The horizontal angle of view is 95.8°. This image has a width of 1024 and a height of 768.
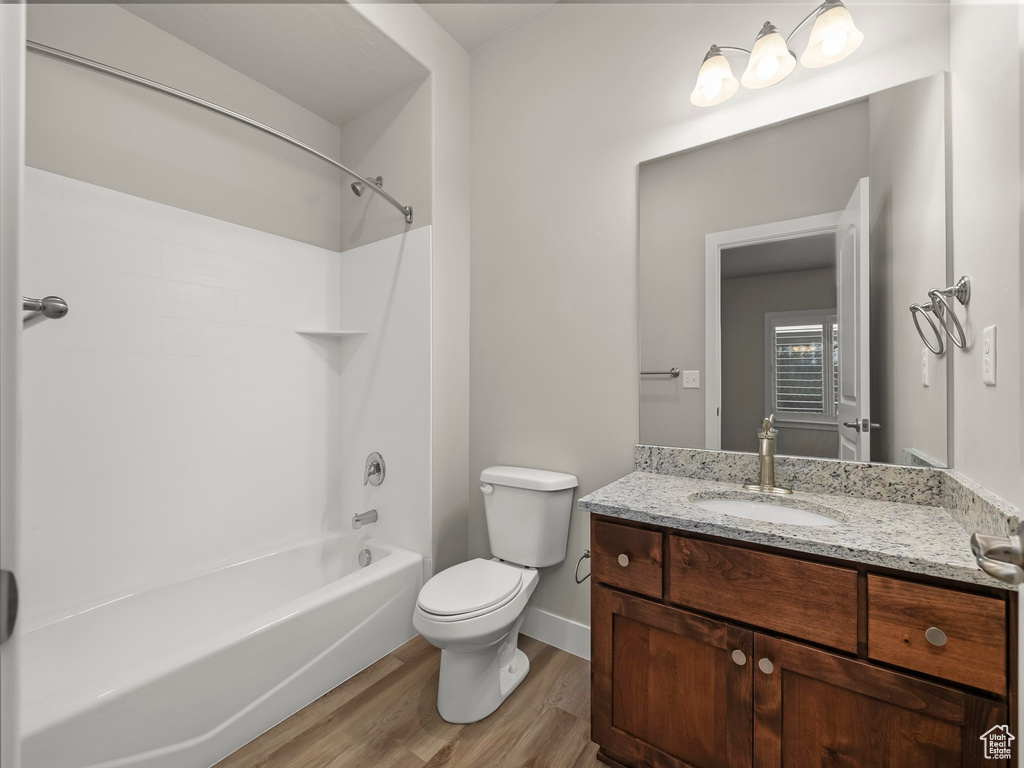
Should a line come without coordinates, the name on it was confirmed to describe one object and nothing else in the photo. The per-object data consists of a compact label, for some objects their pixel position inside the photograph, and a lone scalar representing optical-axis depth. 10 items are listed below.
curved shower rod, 1.30
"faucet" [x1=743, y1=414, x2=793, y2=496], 1.44
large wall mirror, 1.30
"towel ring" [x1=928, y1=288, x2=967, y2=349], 1.16
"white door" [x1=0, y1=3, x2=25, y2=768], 0.49
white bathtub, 1.17
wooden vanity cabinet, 0.87
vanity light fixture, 1.32
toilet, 1.50
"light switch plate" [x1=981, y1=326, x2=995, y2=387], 1.00
